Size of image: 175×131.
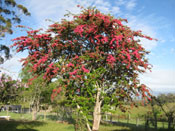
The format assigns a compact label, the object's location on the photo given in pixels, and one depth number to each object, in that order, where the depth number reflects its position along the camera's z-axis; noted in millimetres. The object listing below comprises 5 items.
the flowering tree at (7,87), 14297
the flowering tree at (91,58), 7078
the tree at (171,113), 9433
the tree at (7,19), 12097
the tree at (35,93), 18484
